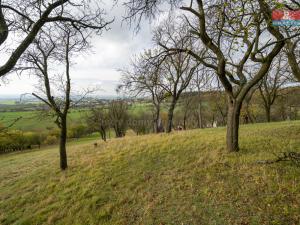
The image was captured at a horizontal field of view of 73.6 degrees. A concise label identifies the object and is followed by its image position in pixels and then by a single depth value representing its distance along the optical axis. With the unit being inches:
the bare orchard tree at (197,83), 730.6
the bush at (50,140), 1717.5
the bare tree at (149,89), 657.5
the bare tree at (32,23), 134.7
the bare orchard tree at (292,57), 280.0
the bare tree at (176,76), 606.2
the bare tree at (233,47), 224.2
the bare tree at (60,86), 361.4
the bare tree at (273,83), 808.9
